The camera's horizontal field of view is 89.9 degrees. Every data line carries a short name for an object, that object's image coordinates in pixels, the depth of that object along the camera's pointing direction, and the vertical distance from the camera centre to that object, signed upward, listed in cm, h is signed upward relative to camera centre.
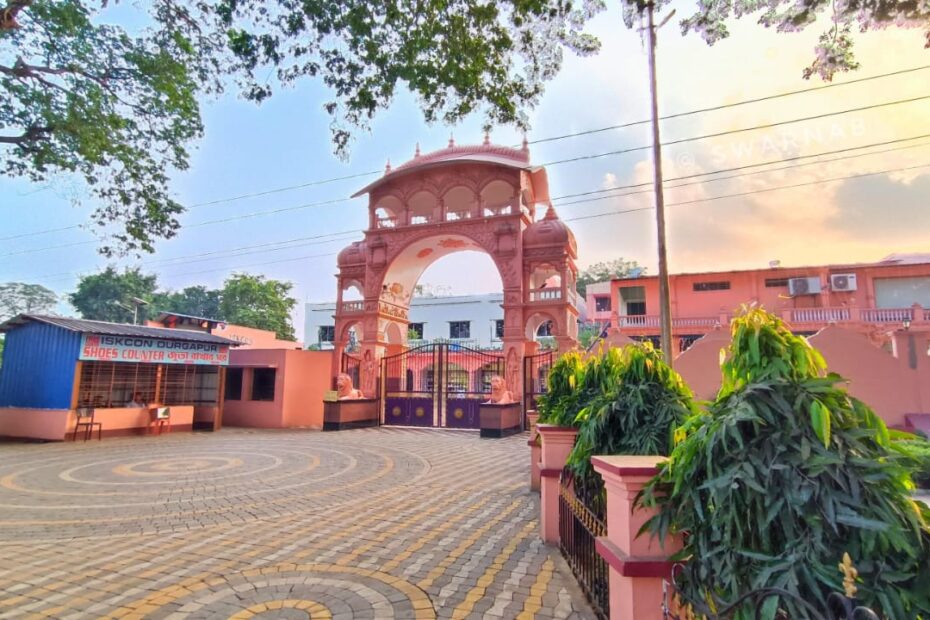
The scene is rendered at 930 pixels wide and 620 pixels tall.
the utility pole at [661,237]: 897 +277
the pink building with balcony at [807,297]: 2014 +402
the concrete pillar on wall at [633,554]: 209 -80
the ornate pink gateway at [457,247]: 1753 +537
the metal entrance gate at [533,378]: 1564 +4
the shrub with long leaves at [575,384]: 450 -4
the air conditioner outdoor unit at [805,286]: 2139 +441
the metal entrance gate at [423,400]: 1579 -78
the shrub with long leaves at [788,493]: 150 -40
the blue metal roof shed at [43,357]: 1188 +42
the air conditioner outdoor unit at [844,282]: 2111 +453
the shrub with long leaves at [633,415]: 336 -26
